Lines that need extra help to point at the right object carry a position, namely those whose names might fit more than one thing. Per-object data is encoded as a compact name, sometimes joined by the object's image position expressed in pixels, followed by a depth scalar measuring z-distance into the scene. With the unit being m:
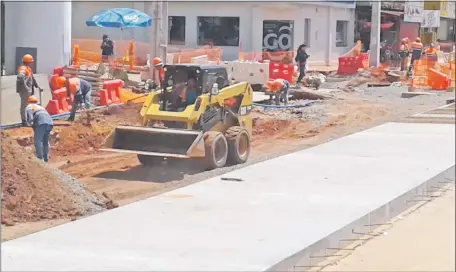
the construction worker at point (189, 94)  15.45
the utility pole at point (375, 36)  39.81
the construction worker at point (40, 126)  14.60
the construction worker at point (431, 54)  36.09
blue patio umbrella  34.41
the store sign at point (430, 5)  33.47
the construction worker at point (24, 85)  18.23
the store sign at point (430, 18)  36.03
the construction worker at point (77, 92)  19.95
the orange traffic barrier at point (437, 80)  31.42
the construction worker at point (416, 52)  35.41
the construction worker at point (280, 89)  24.58
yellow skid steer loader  14.67
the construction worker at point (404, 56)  38.25
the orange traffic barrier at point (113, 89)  23.16
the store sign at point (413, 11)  35.74
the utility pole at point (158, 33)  27.61
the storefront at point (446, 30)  62.77
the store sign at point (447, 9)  38.31
